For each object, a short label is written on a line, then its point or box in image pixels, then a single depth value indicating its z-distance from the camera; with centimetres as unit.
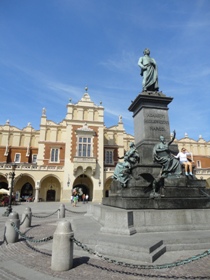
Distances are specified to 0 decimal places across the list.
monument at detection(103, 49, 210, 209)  588
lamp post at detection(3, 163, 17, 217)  1306
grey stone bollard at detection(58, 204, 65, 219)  1120
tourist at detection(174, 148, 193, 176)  730
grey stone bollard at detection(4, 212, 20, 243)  559
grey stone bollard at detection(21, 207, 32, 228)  812
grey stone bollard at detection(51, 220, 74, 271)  356
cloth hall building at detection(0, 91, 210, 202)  2981
